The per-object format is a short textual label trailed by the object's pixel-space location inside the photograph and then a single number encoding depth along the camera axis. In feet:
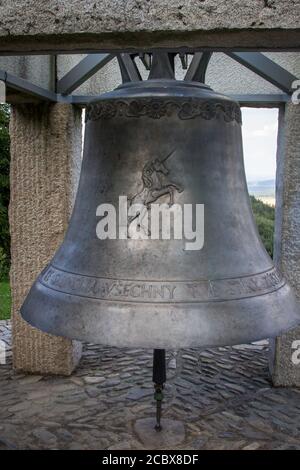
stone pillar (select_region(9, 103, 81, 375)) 12.00
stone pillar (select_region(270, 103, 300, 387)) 11.51
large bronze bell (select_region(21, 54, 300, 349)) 4.25
